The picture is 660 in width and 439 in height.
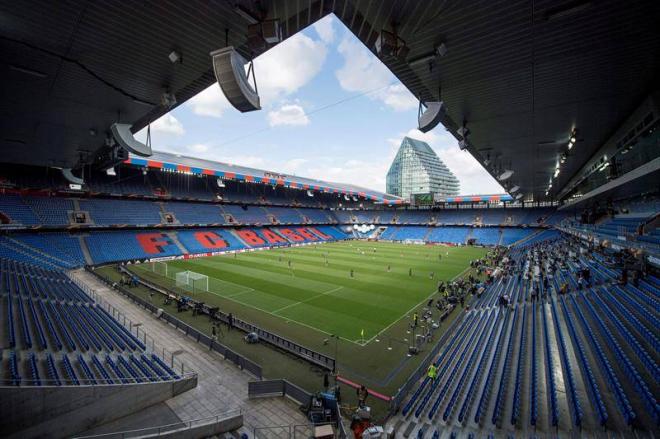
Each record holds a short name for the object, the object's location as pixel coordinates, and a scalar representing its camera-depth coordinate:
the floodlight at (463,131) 12.90
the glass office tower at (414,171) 131.12
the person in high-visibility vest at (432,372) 10.49
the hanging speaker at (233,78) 5.68
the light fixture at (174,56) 7.56
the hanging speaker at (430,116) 8.19
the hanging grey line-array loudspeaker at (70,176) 26.45
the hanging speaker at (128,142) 11.13
